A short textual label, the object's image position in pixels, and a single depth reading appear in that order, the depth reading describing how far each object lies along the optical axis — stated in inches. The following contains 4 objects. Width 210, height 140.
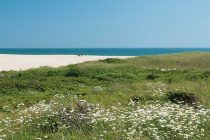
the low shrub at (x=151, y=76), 839.4
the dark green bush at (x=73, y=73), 943.3
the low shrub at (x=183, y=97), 497.6
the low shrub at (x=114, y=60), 1347.8
